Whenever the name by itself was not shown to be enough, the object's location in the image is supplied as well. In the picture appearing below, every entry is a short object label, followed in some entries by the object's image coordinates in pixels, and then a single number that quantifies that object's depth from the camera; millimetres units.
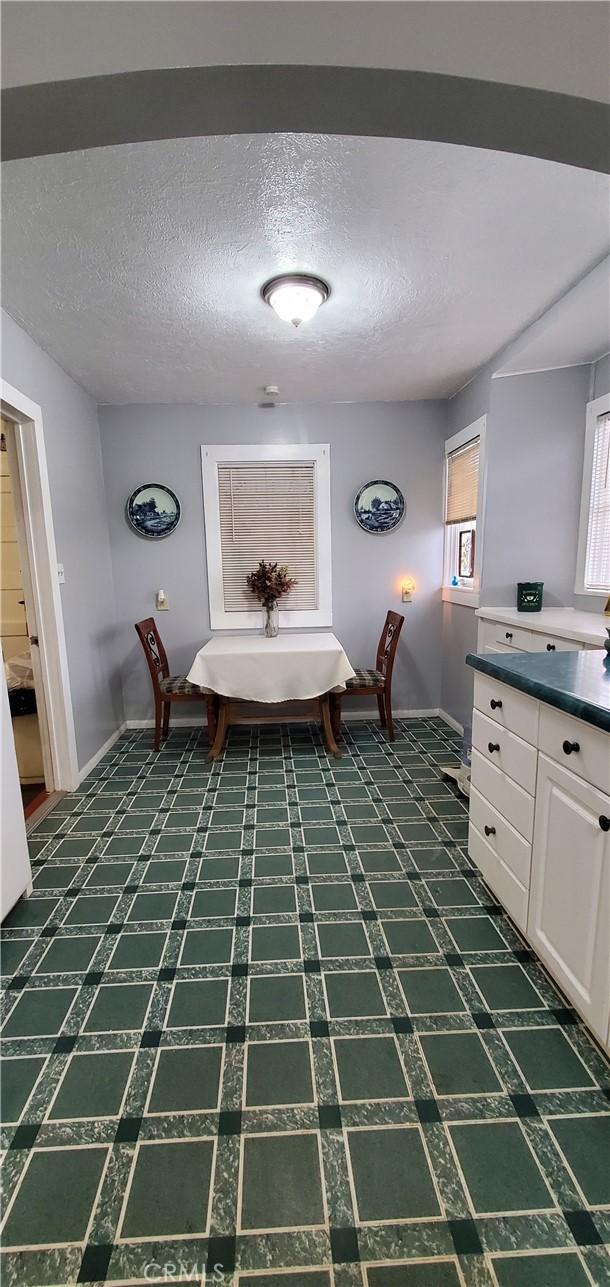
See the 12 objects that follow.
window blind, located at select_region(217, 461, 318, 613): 3814
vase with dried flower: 3725
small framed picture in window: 3566
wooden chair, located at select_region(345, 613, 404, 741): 3482
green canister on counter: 2934
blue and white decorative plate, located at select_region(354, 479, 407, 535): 3832
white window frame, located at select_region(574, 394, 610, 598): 2812
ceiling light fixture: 2076
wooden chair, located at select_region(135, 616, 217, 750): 3395
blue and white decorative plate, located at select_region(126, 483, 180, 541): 3756
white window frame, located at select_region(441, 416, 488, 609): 3137
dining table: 3225
